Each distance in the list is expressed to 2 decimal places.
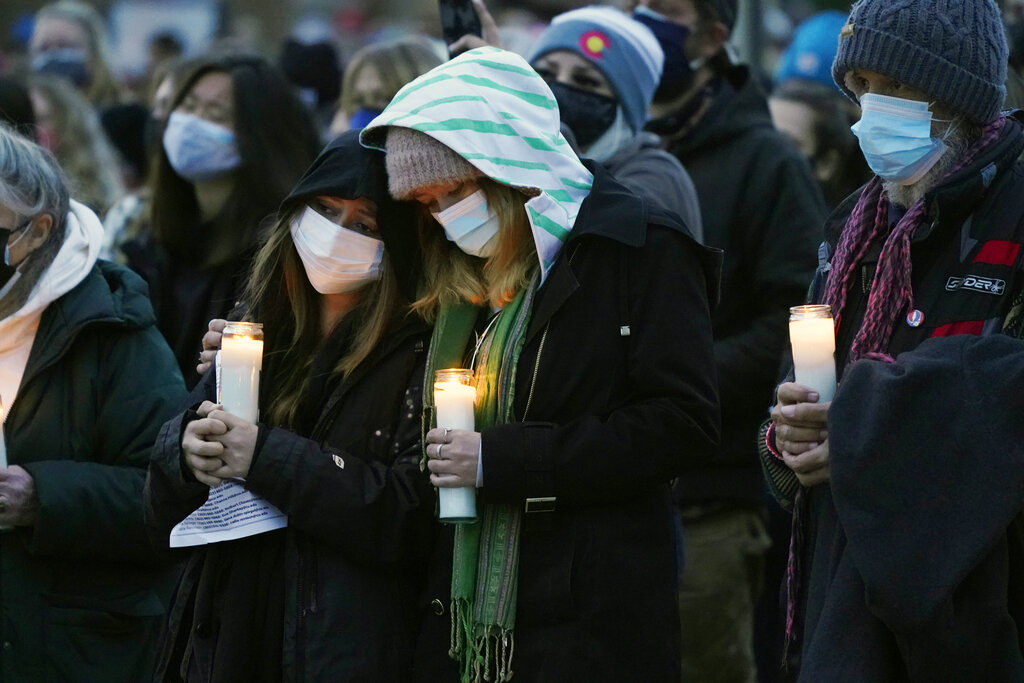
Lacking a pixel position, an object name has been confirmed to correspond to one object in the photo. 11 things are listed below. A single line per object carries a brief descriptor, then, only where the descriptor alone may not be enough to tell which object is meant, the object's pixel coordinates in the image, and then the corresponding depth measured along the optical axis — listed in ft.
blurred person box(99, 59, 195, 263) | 43.37
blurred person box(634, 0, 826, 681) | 35.91
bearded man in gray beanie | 21.88
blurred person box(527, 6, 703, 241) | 35.60
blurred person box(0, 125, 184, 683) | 29.91
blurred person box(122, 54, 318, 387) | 39.37
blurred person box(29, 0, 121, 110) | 64.44
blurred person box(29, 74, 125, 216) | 50.31
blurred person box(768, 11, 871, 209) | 47.47
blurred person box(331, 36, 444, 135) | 45.06
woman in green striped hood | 25.02
